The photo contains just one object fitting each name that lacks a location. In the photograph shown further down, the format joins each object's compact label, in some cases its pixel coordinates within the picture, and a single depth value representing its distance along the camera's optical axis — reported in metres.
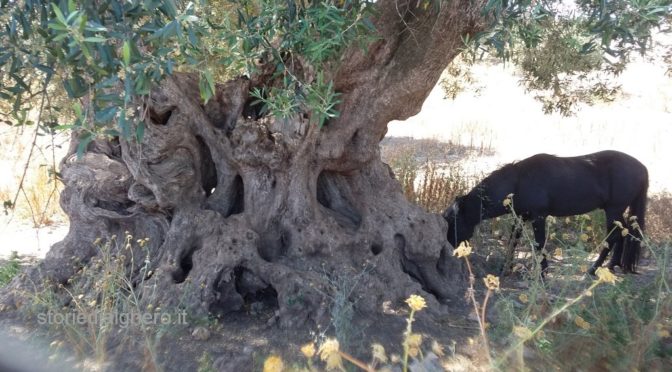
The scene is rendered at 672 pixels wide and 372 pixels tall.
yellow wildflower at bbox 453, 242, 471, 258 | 2.60
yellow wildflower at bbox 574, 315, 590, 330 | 2.79
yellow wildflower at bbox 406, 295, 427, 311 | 2.10
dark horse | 6.32
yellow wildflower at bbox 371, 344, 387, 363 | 2.02
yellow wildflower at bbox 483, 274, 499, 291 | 2.58
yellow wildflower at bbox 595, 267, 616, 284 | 2.26
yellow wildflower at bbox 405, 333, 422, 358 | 2.10
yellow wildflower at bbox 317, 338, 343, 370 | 1.94
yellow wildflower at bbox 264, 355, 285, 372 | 2.00
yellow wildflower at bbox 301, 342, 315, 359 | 1.95
